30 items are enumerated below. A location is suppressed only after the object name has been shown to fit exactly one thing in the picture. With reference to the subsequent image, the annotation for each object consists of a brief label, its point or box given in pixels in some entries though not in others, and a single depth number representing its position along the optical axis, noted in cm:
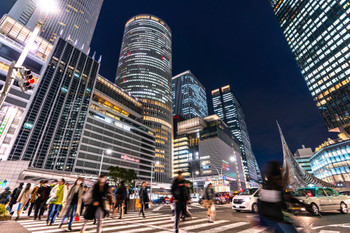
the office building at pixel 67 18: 9784
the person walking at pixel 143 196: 1037
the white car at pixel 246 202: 1069
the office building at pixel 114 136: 6481
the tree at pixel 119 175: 4331
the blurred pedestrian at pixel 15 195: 1024
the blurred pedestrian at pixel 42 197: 857
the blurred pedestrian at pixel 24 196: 900
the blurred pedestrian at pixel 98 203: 465
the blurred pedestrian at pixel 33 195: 969
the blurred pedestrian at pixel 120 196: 955
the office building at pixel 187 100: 17725
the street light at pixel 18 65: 935
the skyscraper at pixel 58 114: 5791
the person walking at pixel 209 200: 769
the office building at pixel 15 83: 5566
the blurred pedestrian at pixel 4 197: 1108
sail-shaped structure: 3209
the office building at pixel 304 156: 12522
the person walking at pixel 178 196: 521
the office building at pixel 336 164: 6494
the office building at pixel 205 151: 10612
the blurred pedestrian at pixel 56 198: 718
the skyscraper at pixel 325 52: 6956
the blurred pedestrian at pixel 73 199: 672
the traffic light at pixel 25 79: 943
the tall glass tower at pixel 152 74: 11325
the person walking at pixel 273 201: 311
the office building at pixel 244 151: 17475
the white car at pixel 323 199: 971
